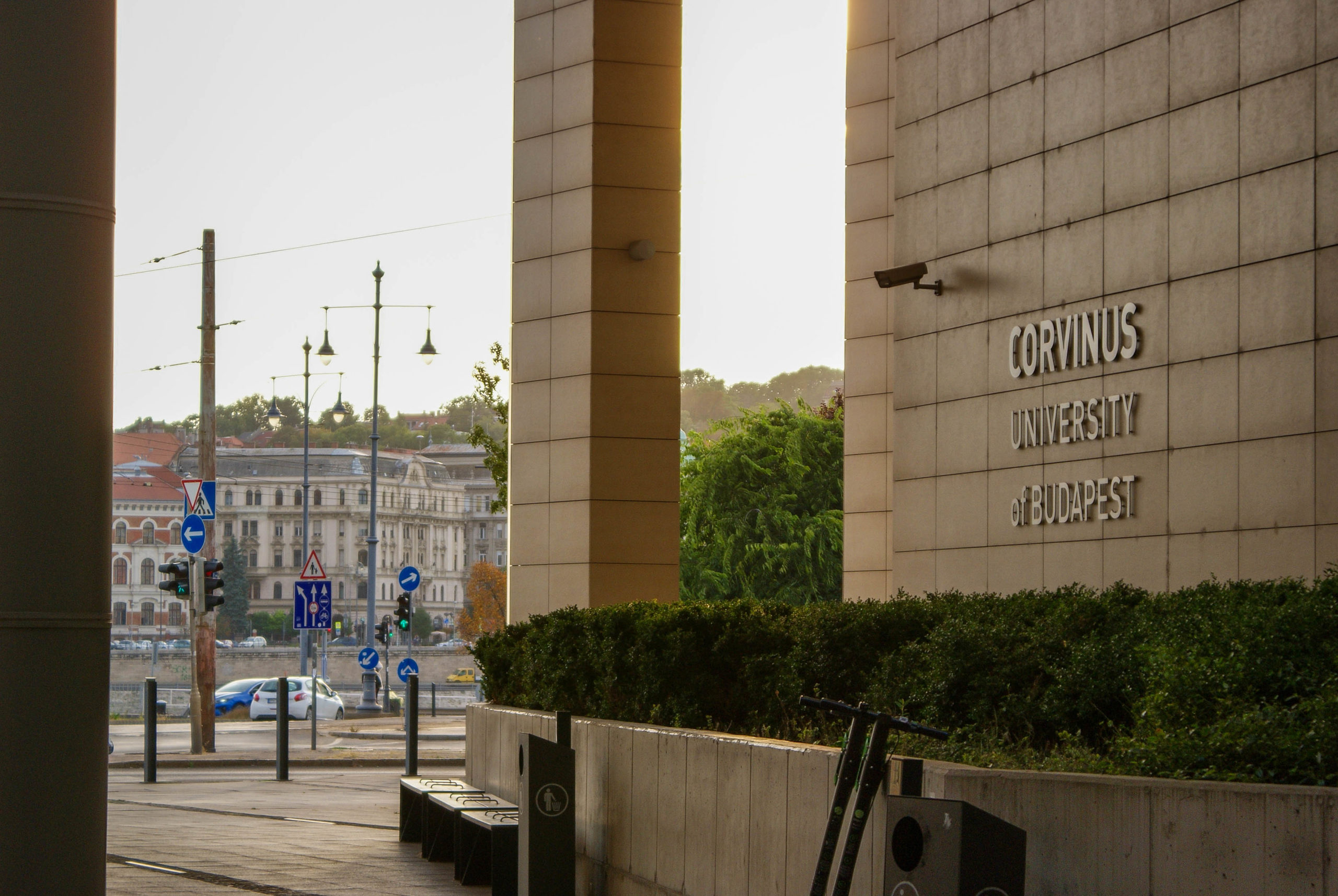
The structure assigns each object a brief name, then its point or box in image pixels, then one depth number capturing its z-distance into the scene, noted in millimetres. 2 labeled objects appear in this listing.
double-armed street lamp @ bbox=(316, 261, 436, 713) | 49469
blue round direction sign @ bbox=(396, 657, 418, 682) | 35656
